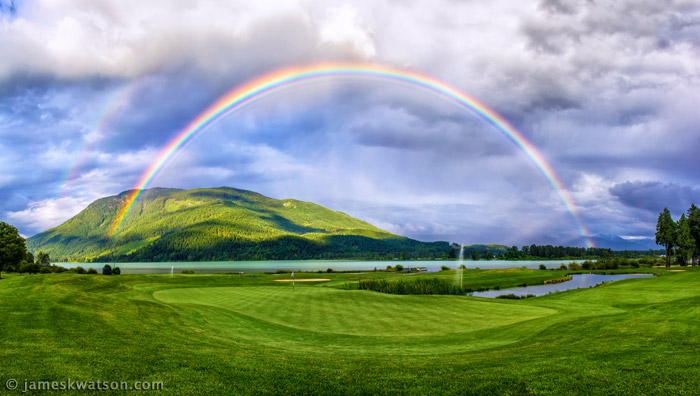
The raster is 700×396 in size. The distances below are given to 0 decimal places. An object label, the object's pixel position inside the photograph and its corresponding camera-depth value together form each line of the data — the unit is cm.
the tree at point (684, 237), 9219
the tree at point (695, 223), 9762
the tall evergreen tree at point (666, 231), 9600
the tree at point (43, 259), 10400
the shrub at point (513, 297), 4758
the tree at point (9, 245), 5306
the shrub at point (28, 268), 6556
